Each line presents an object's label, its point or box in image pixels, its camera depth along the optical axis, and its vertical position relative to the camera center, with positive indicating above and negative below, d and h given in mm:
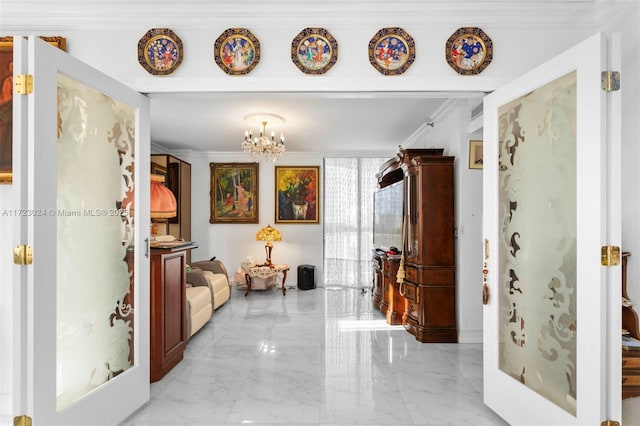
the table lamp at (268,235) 6648 -434
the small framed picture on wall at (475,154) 3908 +665
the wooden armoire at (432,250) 3924 -433
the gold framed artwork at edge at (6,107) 2297 +705
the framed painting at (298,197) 7199 +327
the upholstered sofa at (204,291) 3842 -1014
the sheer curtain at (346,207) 7266 +119
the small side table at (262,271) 6152 -1057
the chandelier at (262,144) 4688 +947
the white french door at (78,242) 1667 -172
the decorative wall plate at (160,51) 2398 +1127
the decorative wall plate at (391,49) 2391 +1134
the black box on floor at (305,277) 6938 -1298
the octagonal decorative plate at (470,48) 2393 +1144
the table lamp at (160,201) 2908 +101
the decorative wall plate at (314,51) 2396 +1130
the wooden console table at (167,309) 2924 -876
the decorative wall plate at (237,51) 2400 +1129
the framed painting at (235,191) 7215 +455
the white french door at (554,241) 1662 -162
